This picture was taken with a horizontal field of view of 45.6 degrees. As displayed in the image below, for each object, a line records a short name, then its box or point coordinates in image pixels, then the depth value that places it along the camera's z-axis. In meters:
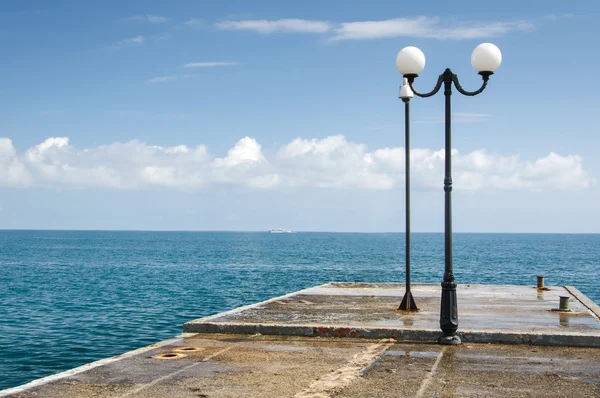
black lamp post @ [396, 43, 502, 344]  12.19
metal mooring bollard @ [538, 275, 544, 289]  23.83
